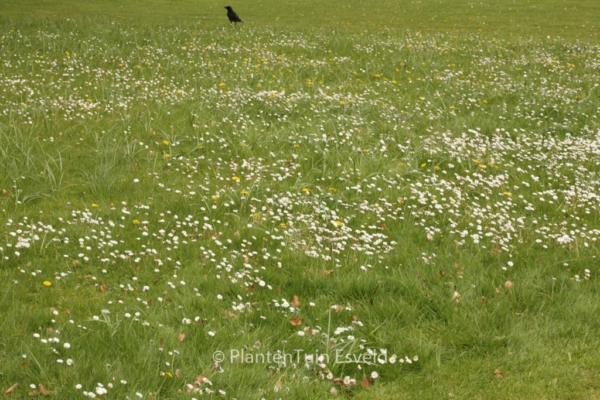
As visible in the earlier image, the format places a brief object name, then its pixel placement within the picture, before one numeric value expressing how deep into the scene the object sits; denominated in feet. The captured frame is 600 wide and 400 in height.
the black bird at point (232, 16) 142.75
